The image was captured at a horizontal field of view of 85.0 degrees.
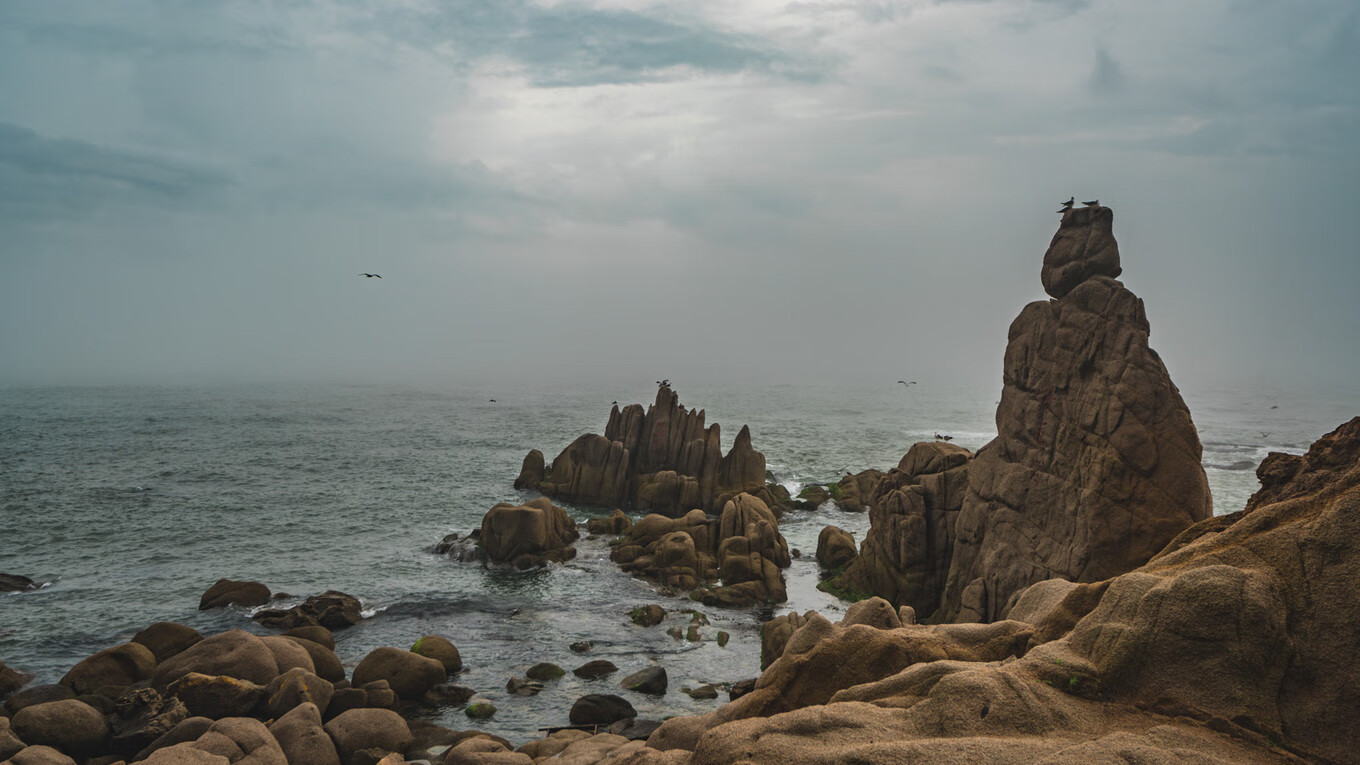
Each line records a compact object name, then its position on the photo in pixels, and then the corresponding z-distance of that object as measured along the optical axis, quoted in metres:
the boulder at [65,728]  21.36
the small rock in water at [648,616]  36.56
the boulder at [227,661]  24.94
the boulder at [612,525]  54.75
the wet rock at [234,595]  38.91
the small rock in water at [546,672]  30.38
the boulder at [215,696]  23.03
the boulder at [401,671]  28.03
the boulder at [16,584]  41.66
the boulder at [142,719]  21.56
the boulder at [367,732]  22.42
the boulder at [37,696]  24.05
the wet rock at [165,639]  28.91
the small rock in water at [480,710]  26.62
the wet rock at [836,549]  45.06
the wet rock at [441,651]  30.89
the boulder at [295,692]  23.48
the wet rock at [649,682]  28.59
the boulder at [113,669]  25.70
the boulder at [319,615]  35.56
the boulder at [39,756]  19.47
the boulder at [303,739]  21.23
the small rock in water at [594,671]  30.59
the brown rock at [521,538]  47.59
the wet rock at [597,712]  25.72
